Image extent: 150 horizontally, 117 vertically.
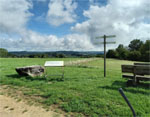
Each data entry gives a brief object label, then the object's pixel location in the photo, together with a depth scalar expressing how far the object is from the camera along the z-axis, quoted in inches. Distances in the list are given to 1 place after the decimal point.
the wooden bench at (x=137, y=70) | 178.1
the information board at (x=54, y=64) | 251.8
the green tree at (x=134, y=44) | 2753.7
